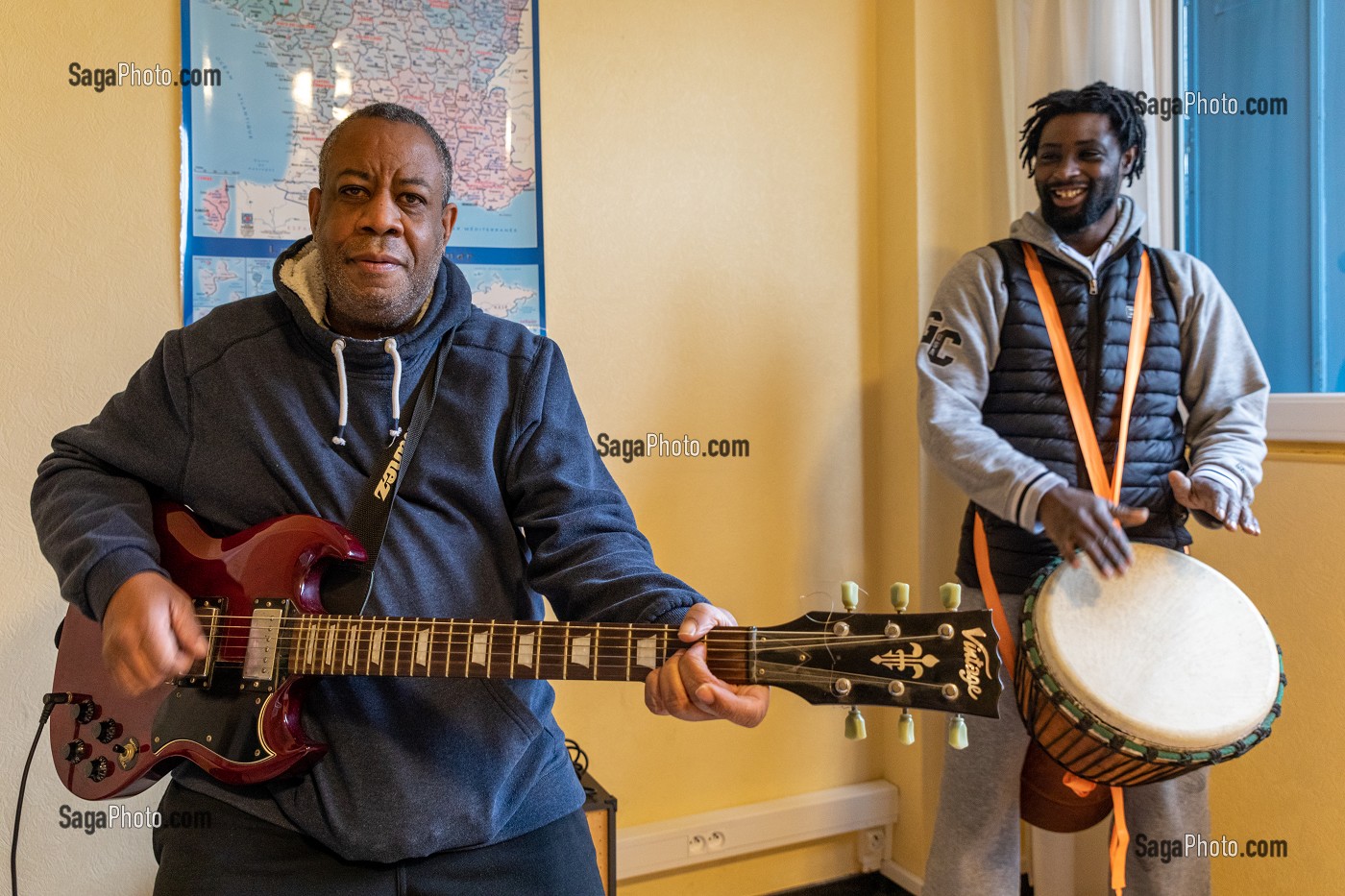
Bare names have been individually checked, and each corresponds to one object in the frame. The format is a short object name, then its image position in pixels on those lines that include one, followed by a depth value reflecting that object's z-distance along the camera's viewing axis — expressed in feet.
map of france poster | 7.06
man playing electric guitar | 4.41
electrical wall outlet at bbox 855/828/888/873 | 9.12
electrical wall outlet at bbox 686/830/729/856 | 8.31
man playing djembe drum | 6.53
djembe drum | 5.11
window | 7.48
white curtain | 7.84
